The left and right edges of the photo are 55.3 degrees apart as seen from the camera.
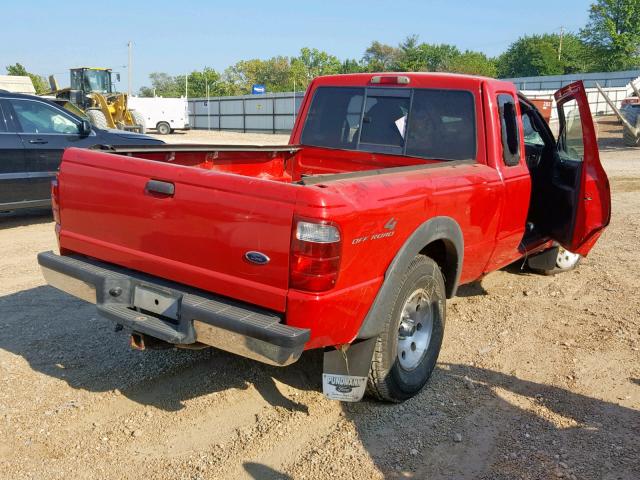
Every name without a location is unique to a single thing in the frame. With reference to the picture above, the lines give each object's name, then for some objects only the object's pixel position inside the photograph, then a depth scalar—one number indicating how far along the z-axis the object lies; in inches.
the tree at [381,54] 4089.6
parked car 316.8
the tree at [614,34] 2701.8
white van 1400.1
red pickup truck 114.7
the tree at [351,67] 3609.7
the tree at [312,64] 3865.7
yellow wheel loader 879.7
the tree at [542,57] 3127.5
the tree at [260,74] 3873.0
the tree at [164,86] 4362.7
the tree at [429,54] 3117.6
